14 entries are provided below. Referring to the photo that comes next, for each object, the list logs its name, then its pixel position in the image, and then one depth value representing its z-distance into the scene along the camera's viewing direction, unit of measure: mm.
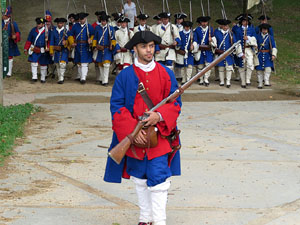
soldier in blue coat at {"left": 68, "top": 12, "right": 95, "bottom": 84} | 15758
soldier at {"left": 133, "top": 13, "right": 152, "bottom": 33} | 15425
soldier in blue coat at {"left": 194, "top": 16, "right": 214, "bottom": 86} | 15812
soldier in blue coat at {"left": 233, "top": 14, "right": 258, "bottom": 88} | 15641
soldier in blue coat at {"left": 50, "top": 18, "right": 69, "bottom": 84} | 15750
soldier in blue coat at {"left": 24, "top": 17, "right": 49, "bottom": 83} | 15805
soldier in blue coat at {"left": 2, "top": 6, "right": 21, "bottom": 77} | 16234
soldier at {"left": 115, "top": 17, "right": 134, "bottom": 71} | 15547
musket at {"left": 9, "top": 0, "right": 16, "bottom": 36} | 16234
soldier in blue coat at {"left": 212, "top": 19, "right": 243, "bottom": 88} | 15638
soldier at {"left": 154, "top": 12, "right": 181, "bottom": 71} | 15688
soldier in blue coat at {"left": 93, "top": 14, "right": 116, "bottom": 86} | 15516
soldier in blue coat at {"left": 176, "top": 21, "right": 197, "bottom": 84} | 15852
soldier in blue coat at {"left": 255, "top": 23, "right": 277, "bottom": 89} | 15586
